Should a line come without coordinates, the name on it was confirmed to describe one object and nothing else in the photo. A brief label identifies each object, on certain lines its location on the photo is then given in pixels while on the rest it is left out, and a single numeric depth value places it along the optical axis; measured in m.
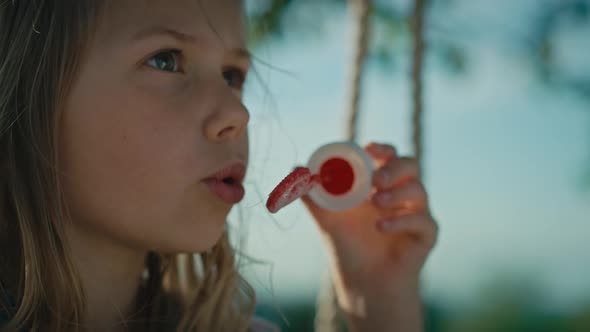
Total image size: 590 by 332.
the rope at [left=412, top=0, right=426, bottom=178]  0.55
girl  0.42
